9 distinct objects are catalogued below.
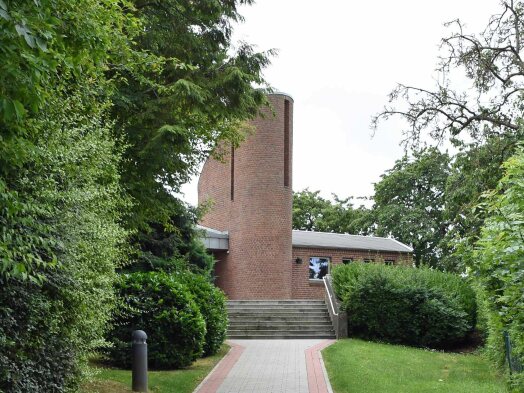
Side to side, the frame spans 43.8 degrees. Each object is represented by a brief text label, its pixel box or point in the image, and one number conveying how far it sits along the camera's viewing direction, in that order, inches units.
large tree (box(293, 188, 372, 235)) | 2084.2
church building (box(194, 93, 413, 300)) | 1267.2
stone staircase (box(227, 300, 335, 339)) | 938.1
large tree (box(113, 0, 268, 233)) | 473.4
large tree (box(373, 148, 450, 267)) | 1675.7
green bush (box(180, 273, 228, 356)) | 644.7
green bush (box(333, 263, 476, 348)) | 868.0
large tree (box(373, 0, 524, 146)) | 792.3
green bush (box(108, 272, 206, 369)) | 531.8
